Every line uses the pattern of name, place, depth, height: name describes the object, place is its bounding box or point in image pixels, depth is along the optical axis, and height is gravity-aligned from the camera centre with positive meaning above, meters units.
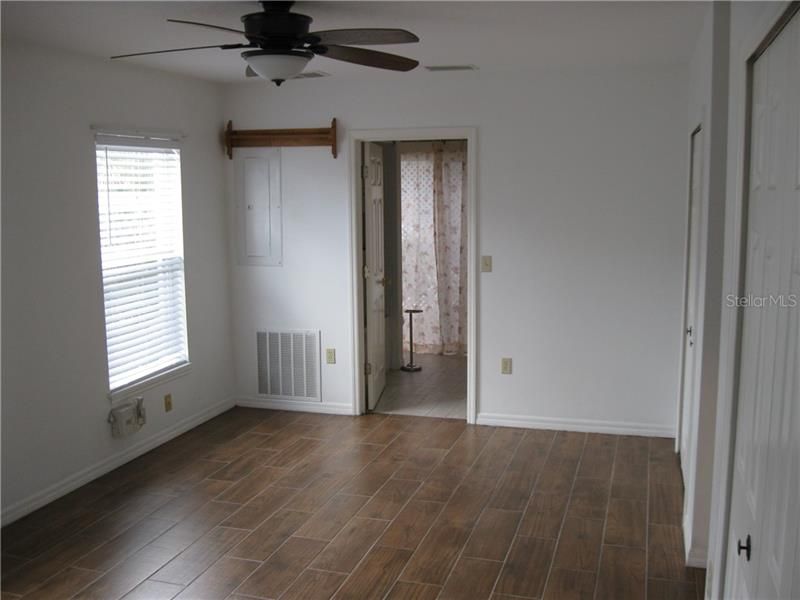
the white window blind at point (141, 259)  4.65 -0.24
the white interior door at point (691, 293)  4.03 -0.42
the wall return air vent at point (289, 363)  5.88 -1.09
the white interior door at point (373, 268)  5.77 -0.36
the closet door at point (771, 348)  1.42 -0.27
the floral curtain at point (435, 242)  7.67 -0.21
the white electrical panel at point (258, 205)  5.76 +0.13
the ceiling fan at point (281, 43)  3.28 +0.78
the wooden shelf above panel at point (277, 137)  5.57 +0.63
